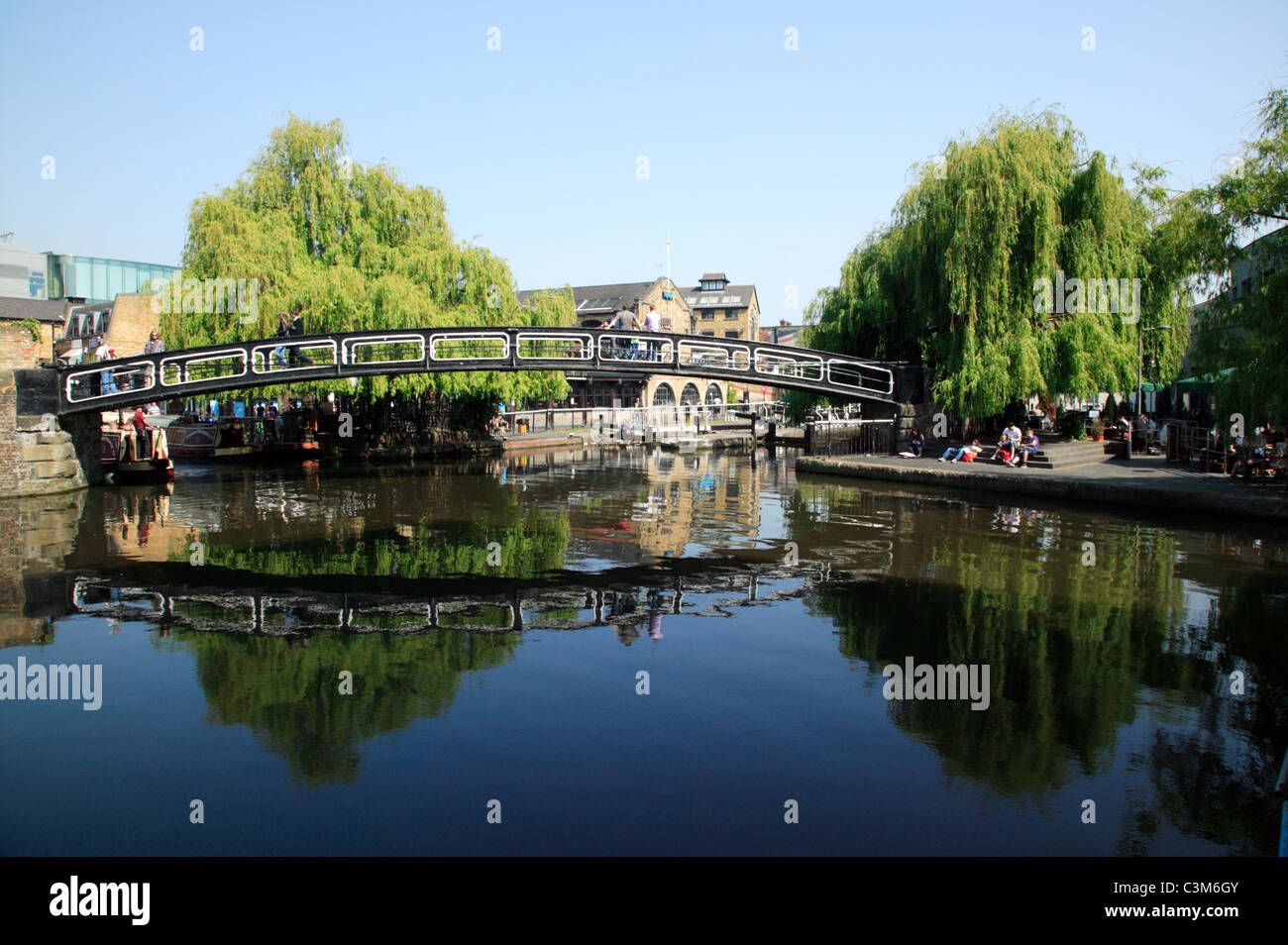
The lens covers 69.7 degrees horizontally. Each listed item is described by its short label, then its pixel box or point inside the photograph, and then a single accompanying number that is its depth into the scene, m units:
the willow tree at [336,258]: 27.31
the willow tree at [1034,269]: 23.91
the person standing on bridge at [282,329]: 27.38
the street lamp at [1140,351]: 24.70
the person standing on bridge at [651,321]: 29.81
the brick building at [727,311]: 85.94
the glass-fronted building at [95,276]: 55.44
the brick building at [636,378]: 64.19
